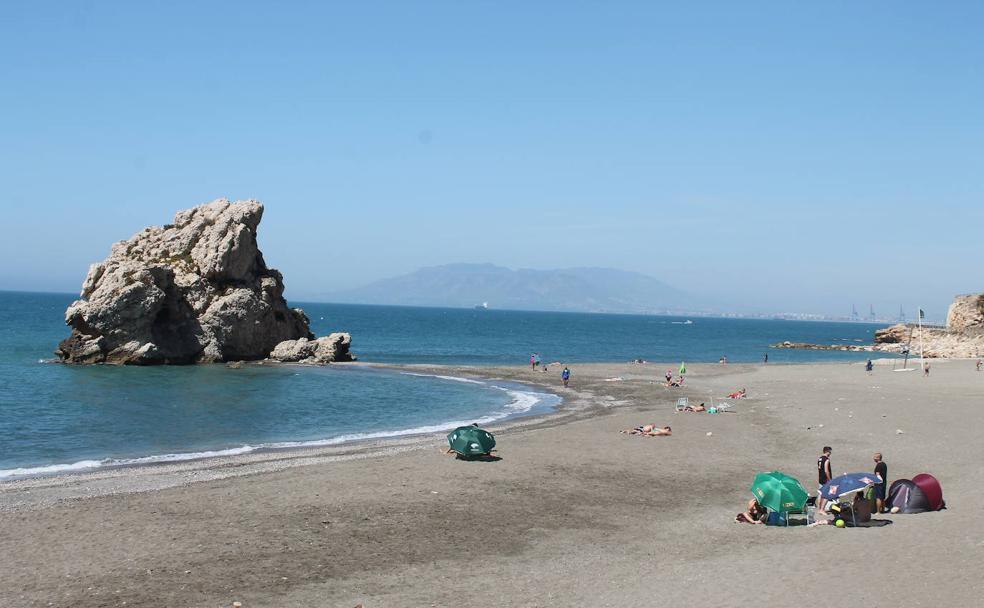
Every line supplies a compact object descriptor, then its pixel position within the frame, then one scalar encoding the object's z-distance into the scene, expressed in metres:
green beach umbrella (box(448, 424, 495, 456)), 27.80
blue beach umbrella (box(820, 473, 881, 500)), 19.31
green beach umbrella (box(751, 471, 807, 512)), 18.95
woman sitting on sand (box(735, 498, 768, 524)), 19.45
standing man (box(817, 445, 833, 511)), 22.19
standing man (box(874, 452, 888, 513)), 19.61
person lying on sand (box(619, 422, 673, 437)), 34.44
